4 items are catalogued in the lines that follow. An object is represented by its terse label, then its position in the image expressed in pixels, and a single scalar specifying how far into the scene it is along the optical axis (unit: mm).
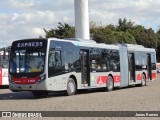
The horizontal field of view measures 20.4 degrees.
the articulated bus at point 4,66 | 31744
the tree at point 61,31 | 86438
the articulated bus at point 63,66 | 20953
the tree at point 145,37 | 103450
